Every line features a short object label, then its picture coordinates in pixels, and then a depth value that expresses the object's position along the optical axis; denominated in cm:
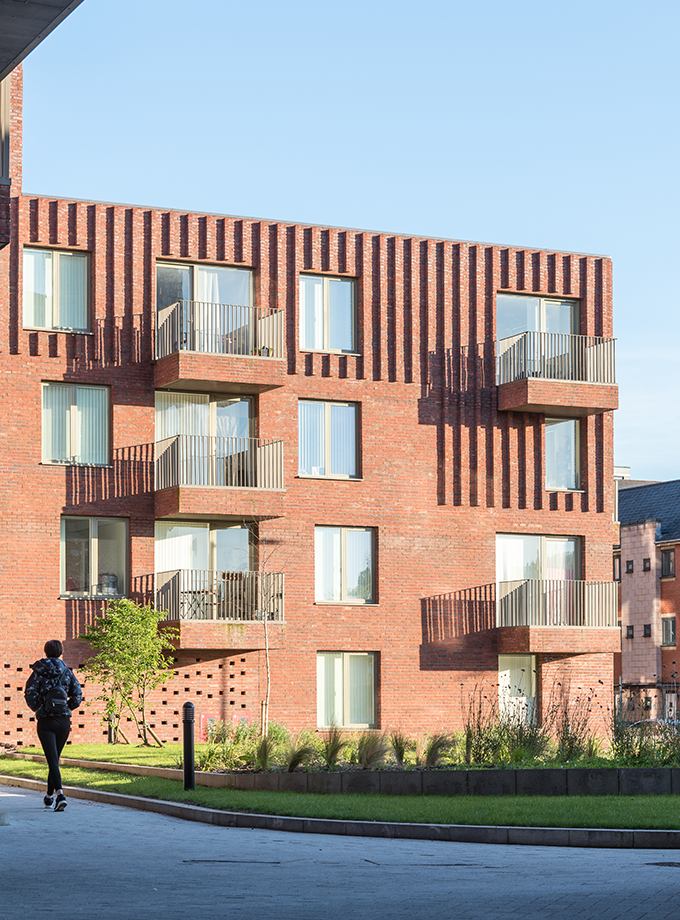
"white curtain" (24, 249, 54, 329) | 3212
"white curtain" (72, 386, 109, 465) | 3238
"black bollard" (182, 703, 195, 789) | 1844
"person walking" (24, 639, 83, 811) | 1570
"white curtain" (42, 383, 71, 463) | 3209
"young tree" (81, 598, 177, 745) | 3012
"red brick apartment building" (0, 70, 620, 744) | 3206
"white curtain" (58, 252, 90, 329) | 3250
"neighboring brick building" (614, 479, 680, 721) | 6112
